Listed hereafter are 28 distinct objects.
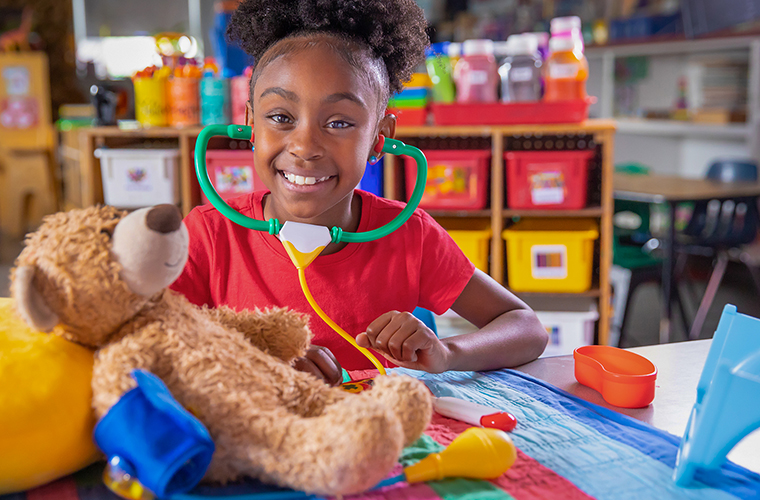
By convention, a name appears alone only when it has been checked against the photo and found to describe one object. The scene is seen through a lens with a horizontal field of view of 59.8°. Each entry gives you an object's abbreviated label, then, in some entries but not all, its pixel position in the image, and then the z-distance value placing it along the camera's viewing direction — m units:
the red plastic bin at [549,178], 2.14
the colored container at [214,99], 2.30
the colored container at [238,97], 2.29
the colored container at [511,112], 2.08
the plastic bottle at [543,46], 2.28
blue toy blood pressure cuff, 0.45
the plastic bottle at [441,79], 2.18
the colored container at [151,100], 2.32
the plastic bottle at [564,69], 2.04
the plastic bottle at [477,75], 2.13
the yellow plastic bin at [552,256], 2.15
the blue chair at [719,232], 2.65
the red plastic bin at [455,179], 2.19
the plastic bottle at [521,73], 2.06
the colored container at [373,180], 1.82
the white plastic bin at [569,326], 2.16
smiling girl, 0.80
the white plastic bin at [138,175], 2.25
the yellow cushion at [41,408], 0.47
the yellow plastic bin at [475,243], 2.21
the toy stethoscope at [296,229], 0.71
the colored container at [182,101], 2.32
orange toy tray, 0.72
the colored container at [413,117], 2.24
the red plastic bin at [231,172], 2.21
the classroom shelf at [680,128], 3.67
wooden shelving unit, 2.15
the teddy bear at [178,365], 0.44
